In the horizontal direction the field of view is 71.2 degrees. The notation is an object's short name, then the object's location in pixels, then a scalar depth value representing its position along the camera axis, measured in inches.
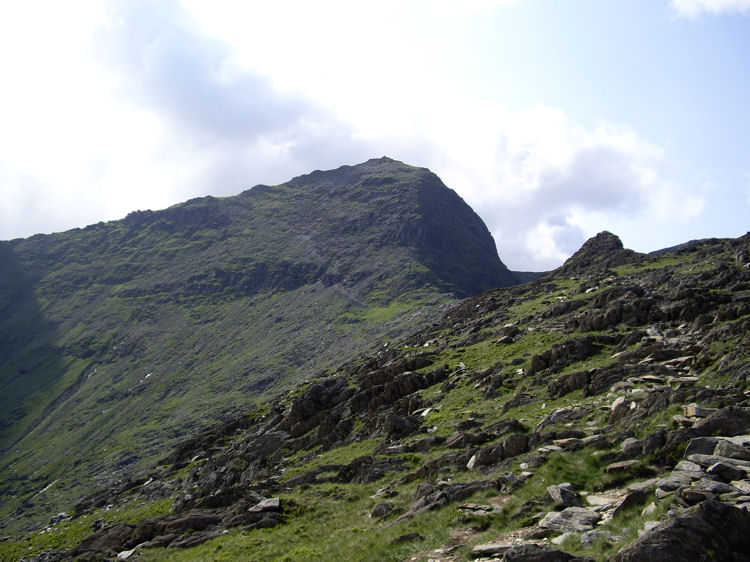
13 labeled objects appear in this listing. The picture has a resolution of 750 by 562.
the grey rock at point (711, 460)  668.1
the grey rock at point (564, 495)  759.1
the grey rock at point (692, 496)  598.2
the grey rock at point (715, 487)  608.2
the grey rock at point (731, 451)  687.4
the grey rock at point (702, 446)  737.0
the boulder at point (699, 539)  507.8
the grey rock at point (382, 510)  1074.1
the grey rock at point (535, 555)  573.0
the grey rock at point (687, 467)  693.3
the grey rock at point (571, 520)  671.6
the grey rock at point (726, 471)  643.5
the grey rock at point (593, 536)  603.8
